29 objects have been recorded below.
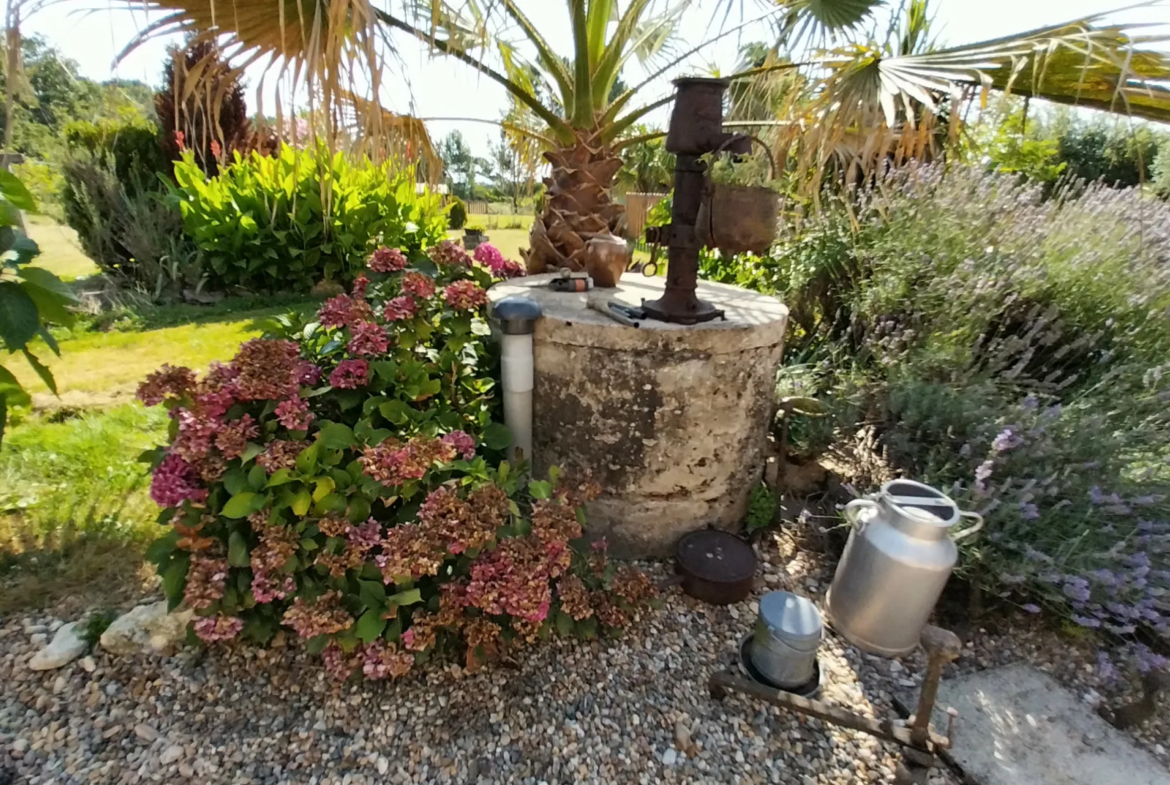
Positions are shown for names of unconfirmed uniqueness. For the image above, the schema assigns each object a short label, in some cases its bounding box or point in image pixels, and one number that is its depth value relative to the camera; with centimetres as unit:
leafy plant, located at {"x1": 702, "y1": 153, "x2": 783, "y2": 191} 409
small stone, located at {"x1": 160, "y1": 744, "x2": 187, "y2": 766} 154
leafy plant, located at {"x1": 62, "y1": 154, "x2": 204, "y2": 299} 606
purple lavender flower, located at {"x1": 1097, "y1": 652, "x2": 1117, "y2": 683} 192
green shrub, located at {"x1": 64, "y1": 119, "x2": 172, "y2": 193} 688
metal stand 154
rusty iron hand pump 202
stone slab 169
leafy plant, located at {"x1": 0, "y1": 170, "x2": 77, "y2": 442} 180
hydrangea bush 165
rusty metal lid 222
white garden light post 221
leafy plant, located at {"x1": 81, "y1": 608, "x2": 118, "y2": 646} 183
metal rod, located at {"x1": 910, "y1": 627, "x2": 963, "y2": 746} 153
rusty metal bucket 208
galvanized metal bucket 176
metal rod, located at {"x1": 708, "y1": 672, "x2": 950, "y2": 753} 159
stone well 223
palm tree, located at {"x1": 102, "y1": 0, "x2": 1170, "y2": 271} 233
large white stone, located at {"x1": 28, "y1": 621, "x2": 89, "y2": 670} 175
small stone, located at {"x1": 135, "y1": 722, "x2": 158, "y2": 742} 160
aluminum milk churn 193
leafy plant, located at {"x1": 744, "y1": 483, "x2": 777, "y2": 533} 264
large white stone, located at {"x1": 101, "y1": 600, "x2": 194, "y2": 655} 180
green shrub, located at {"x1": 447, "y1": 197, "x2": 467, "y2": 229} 1463
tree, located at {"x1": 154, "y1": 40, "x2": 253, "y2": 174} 684
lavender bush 211
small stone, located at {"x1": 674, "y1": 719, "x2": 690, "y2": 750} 169
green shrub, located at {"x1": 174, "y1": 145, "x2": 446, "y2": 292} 580
